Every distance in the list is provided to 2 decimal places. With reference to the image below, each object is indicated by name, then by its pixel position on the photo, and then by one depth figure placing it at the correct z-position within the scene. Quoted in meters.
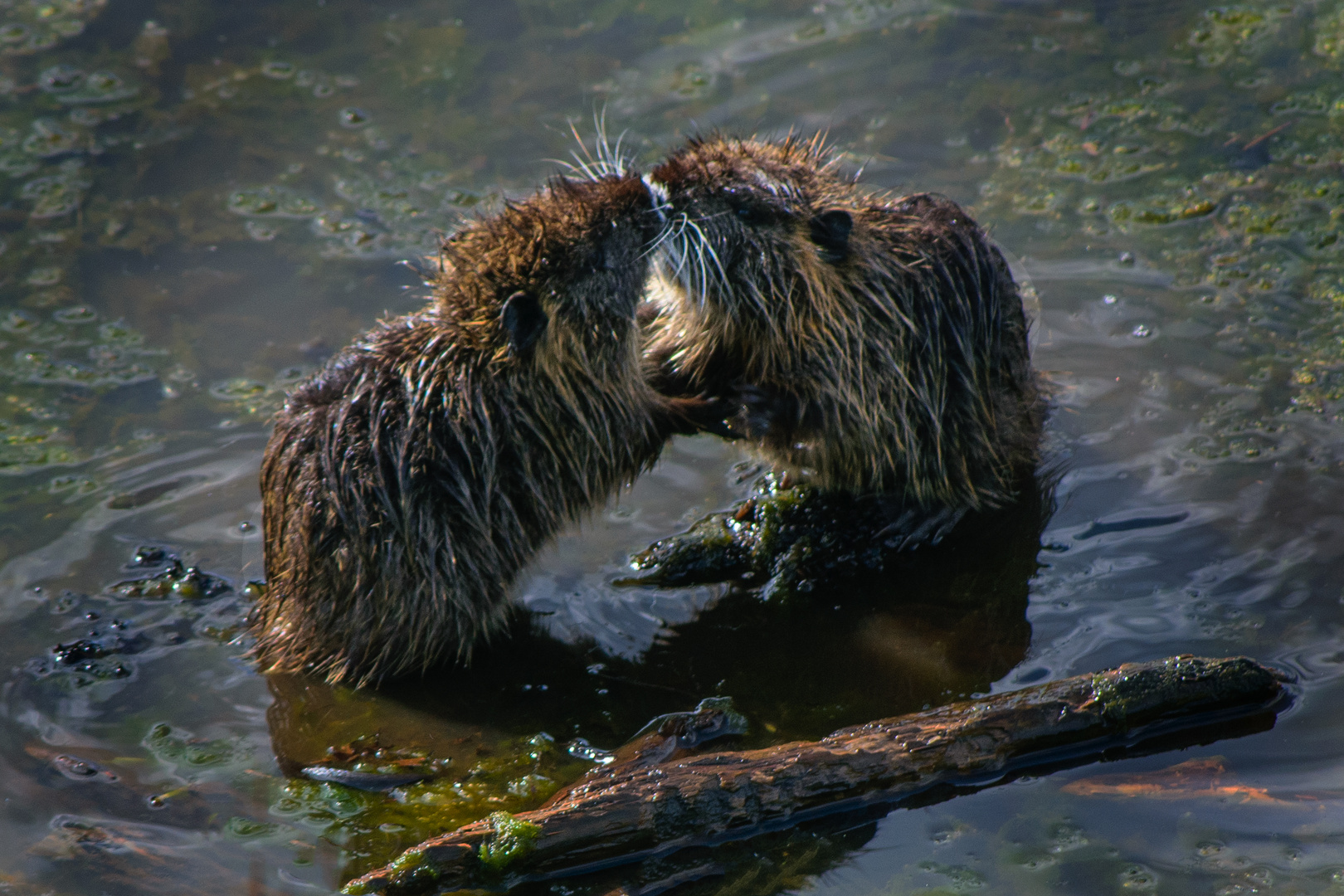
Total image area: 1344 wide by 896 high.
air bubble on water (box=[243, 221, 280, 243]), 11.59
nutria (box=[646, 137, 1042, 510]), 7.95
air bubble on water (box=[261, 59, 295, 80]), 13.20
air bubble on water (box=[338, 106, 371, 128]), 12.77
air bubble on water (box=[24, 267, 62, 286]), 11.01
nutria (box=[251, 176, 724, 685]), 7.22
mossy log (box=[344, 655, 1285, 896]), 6.07
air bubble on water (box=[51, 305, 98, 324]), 10.71
